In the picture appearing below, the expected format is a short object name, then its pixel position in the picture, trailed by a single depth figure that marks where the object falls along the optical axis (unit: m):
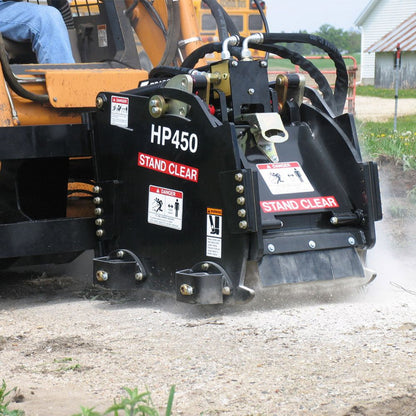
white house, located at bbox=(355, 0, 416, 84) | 49.09
